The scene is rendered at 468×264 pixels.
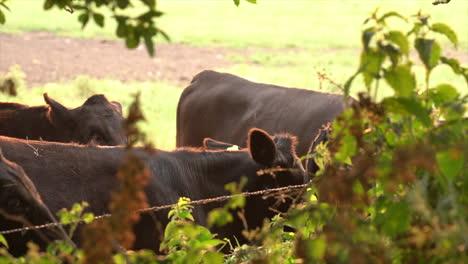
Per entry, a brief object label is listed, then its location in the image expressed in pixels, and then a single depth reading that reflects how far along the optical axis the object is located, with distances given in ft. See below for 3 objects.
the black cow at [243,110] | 50.49
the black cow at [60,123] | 46.99
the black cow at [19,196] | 25.86
